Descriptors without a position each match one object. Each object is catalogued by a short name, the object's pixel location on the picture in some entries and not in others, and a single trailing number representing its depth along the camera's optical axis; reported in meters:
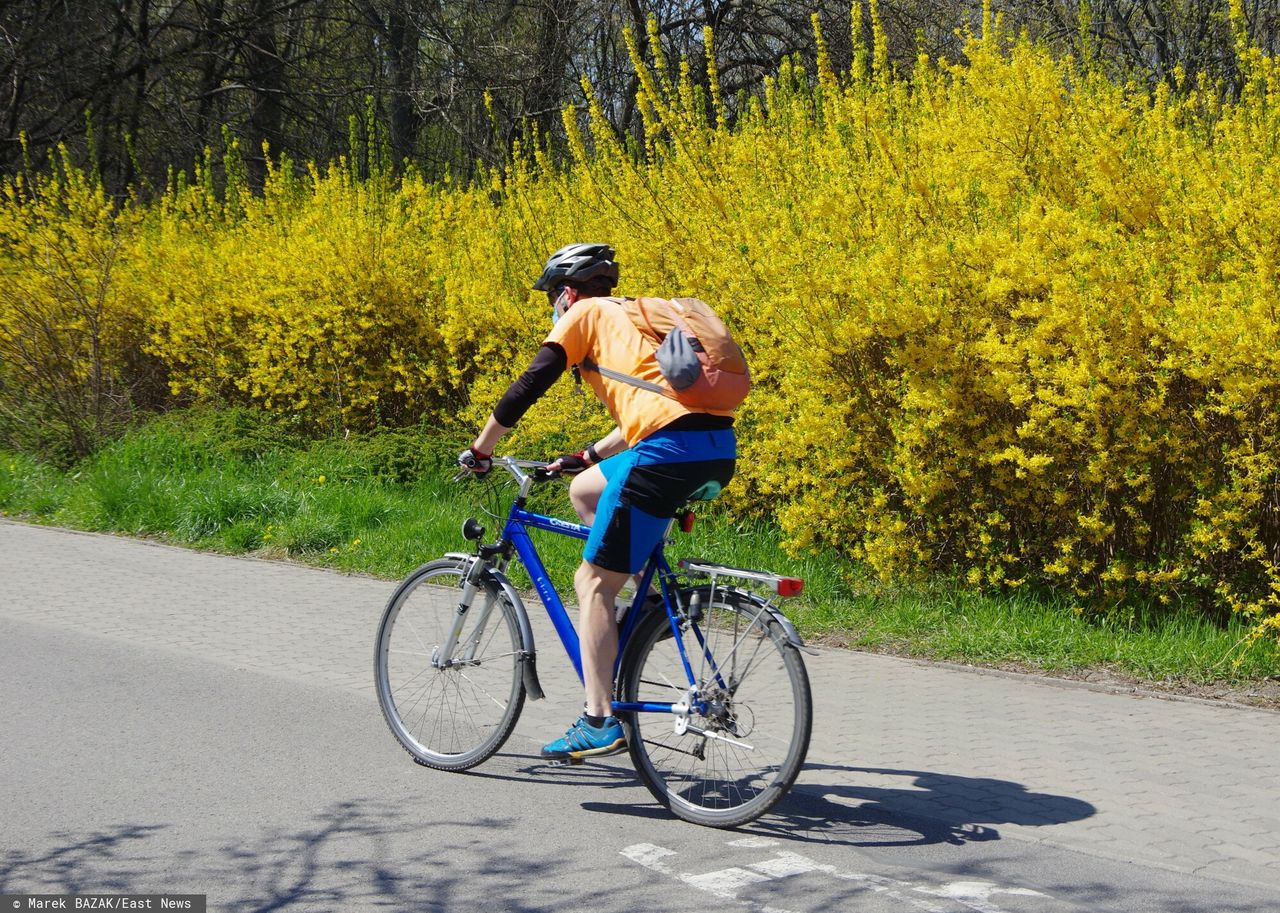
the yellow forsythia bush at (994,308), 6.89
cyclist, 4.80
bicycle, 4.69
